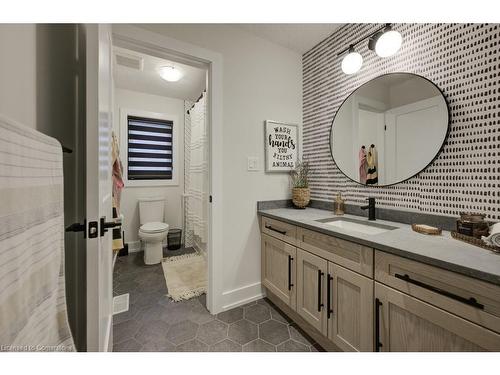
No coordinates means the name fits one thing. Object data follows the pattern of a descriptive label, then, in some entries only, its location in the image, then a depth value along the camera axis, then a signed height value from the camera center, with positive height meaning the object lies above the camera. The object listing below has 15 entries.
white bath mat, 1.93 -0.97
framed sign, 1.89 +0.39
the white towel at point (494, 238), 0.81 -0.21
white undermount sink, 1.39 -0.28
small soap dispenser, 1.71 -0.16
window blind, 3.00 +0.57
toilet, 2.48 -0.50
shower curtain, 2.51 +0.13
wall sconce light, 1.33 +0.95
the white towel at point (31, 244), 0.37 -0.12
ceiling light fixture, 2.26 +1.26
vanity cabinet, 0.71 -0.51
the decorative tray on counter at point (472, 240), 0.83 -0.24
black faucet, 1.48 -0.16
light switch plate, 1.80 +0.20
